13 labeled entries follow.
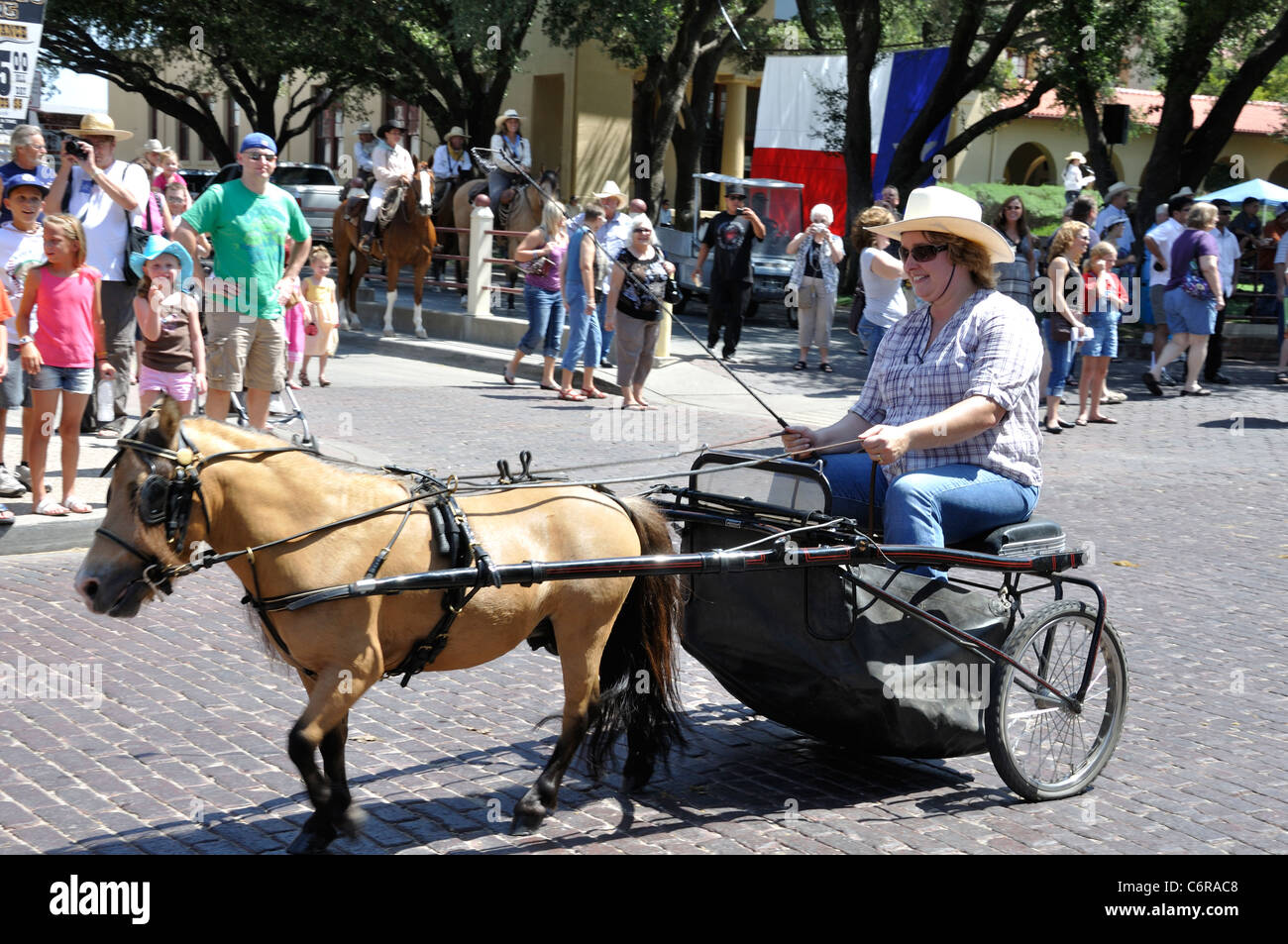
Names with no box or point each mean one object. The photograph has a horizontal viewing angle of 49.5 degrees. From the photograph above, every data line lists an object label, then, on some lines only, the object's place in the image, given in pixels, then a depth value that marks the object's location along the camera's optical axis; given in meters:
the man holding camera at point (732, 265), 16.72
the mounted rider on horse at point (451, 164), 23.33
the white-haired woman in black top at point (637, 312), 14.36
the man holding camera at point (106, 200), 10.62
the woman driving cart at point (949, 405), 5.03
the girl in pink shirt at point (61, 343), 8.66
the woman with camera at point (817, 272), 16.69
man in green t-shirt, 9.47
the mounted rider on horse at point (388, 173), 19.31
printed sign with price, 10.96
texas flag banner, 26.20
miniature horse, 3.91
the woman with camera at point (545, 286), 15.62
